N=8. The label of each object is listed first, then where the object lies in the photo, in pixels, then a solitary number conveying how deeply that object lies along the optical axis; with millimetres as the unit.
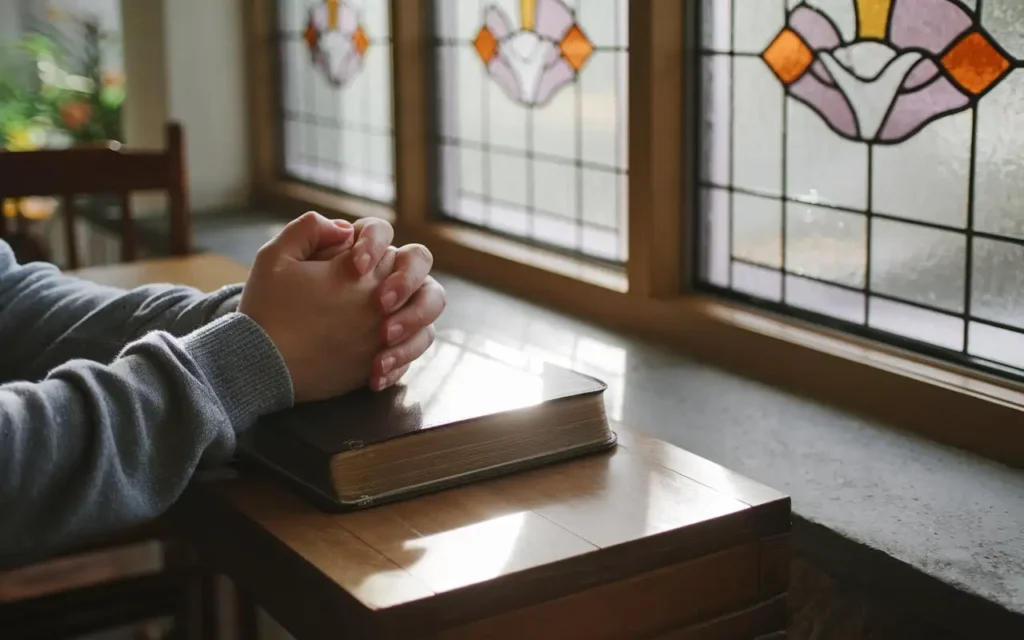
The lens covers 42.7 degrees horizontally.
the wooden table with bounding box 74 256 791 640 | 831
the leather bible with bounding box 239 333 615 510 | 955
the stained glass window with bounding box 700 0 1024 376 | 1465
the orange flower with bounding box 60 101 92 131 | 4129
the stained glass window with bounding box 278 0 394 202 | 2916
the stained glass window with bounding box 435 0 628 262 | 2129
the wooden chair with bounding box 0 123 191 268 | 2186
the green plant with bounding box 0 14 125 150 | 4137
